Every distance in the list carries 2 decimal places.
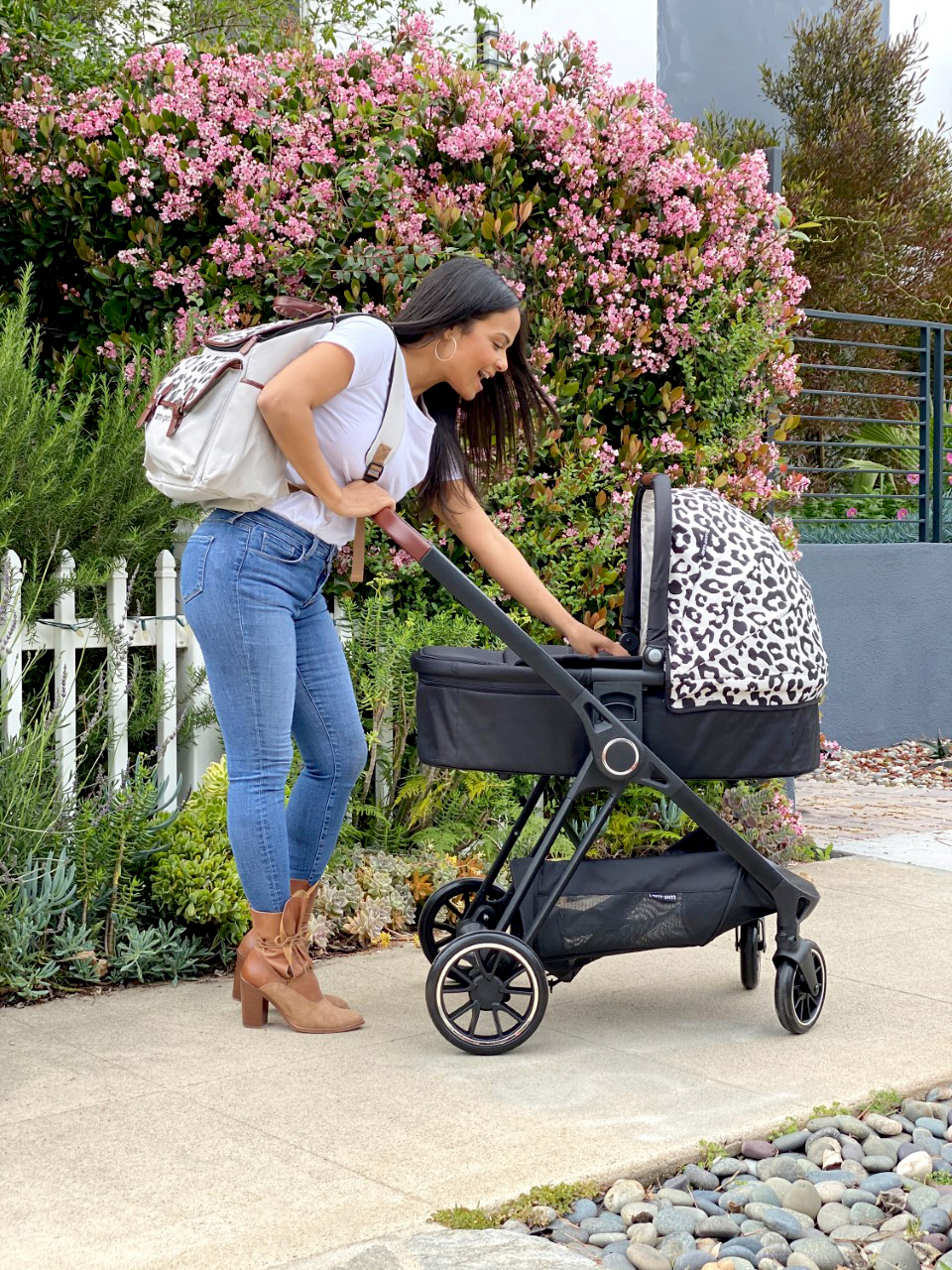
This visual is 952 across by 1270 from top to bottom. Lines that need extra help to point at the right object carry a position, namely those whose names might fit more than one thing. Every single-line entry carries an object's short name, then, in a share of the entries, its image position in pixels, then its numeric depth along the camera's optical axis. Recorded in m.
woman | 3.14
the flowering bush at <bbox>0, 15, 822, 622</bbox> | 4.63
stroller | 3.24
